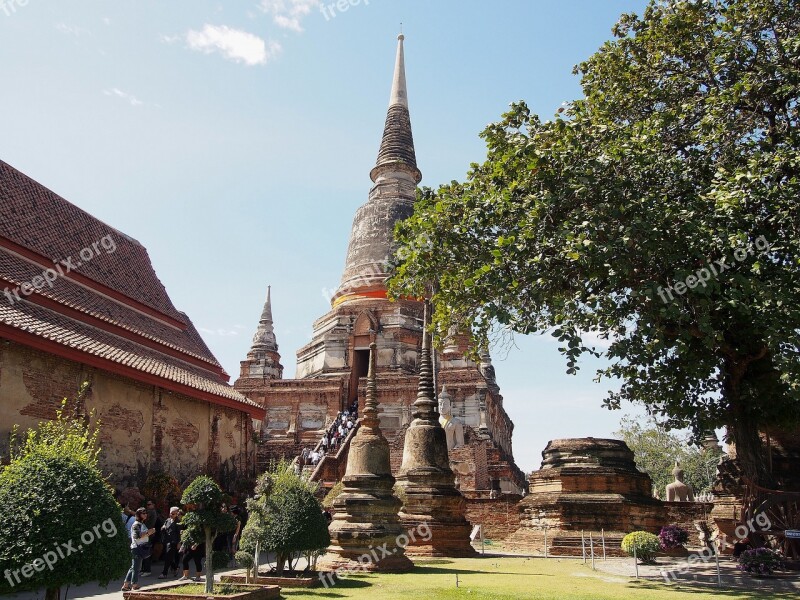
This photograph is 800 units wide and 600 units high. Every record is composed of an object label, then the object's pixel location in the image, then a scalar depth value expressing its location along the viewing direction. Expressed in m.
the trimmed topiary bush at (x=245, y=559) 8.91
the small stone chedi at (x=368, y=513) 11.20
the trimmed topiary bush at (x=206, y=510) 7.78
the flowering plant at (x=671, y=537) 12.21
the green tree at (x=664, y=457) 43.42
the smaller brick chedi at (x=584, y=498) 14.26
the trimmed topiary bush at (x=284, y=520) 9.31
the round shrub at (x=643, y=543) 11.27
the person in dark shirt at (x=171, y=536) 11.44
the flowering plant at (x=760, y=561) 9.74
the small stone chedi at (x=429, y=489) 14.03
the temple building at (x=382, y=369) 25.06
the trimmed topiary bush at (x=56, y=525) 5.82
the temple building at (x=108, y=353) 13.55
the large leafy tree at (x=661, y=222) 8.68
